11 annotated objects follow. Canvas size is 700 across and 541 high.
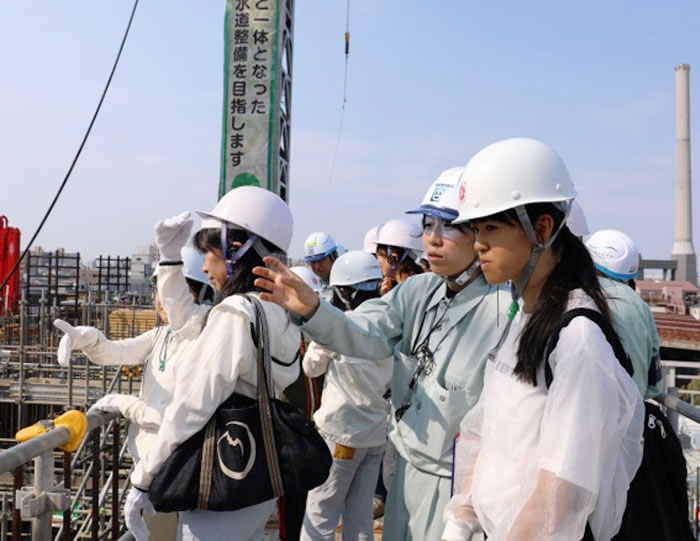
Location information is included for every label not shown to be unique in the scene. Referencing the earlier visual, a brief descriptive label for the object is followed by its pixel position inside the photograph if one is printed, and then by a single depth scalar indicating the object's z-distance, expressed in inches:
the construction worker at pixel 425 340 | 85.4
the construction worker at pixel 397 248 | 184.4
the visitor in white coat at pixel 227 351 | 79.7
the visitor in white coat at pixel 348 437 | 141.9
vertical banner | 233.0
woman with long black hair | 47.6
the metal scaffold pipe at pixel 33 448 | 75.9
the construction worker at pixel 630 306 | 81.3
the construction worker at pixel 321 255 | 237.8
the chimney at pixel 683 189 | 1958.7
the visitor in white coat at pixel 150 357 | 110.2
